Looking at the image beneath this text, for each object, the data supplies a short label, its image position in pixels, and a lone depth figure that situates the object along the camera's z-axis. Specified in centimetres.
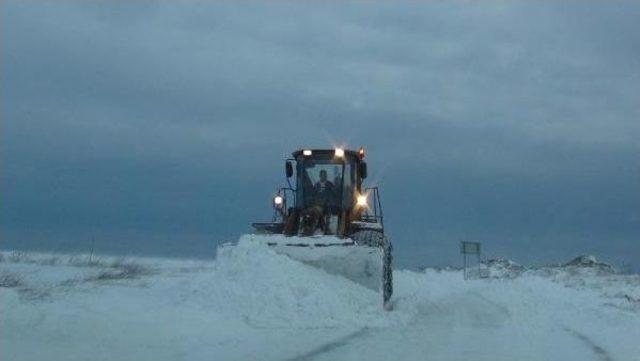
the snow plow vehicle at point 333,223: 1903
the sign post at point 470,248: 4950
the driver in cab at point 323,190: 2347
